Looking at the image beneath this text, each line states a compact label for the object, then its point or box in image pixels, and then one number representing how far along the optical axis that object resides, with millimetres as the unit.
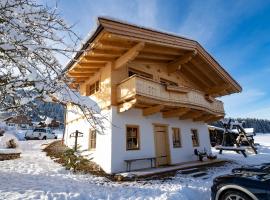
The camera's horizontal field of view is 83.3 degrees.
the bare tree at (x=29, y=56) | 2407
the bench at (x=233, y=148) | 11628
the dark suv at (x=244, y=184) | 3171
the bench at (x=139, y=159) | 7809
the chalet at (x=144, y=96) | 7569
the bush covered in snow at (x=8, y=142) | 10455
